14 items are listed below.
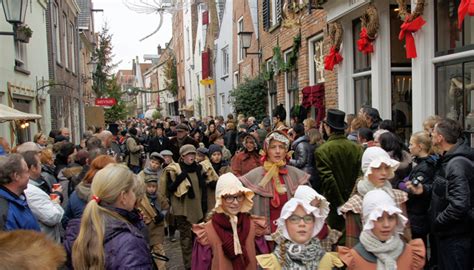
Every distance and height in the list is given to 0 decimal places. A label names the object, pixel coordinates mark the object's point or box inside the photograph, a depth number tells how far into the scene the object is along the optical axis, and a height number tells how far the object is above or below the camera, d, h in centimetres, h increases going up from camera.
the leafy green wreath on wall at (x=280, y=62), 1192 +181
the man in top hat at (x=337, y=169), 474 -52
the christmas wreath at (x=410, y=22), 642 +143
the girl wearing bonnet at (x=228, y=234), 334 -85
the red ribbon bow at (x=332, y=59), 926 +133
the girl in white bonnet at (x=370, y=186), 363 -57
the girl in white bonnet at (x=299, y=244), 283 -80
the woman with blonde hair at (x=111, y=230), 249 -60
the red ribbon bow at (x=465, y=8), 486 +124
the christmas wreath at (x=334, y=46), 910 +158
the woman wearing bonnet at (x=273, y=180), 404 -54
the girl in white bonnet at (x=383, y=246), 276 -81
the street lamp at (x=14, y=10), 653 +181
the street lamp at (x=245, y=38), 1562 +306
